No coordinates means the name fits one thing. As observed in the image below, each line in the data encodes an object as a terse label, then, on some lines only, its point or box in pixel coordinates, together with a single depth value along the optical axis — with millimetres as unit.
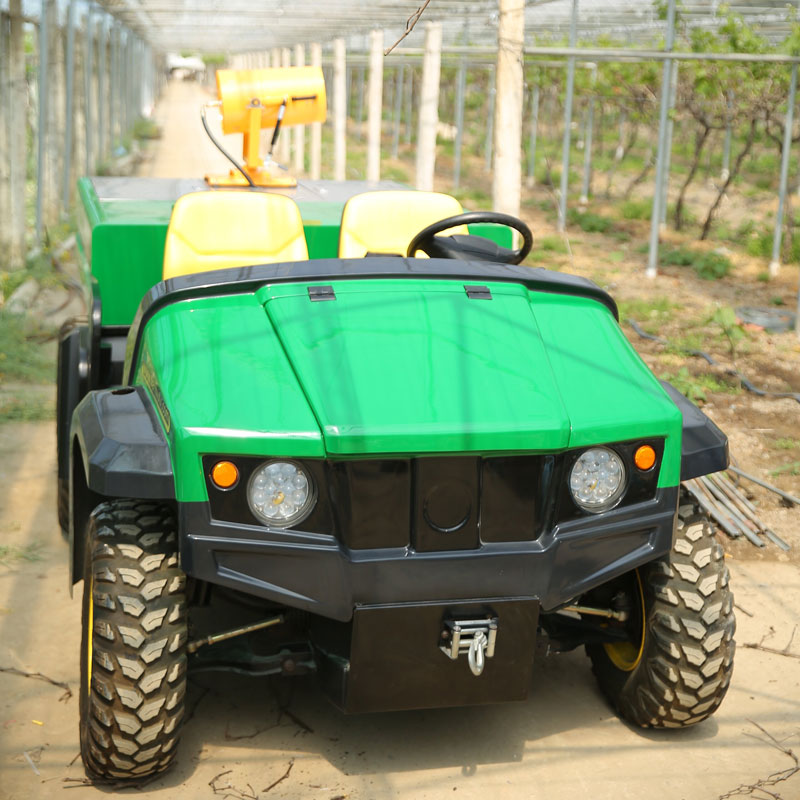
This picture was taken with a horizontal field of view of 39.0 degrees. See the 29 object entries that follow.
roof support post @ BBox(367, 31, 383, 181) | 15043
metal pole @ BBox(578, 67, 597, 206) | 16359
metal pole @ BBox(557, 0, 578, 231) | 11892
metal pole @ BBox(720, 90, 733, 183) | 16548
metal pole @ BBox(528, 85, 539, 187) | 17484
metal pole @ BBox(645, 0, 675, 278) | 10105
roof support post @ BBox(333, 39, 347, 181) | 17469
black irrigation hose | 6664
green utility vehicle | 2568
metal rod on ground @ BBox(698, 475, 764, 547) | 4639
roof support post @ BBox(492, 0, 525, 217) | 7184
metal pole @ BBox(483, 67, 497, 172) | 20423
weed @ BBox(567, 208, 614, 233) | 14312
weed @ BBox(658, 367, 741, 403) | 6320
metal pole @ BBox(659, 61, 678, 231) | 12736
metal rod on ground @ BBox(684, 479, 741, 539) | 4680
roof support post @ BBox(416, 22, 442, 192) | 11430
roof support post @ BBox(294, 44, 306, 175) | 21625
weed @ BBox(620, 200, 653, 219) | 15172
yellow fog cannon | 6199
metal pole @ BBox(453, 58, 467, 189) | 18062
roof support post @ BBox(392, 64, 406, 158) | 24469
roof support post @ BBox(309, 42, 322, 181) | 18844
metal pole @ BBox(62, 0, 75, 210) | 12250
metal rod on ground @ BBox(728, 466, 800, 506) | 5031
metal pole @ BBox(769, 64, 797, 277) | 10203
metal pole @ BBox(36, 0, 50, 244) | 10500
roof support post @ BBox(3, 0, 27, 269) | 9516
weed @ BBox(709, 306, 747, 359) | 7430
